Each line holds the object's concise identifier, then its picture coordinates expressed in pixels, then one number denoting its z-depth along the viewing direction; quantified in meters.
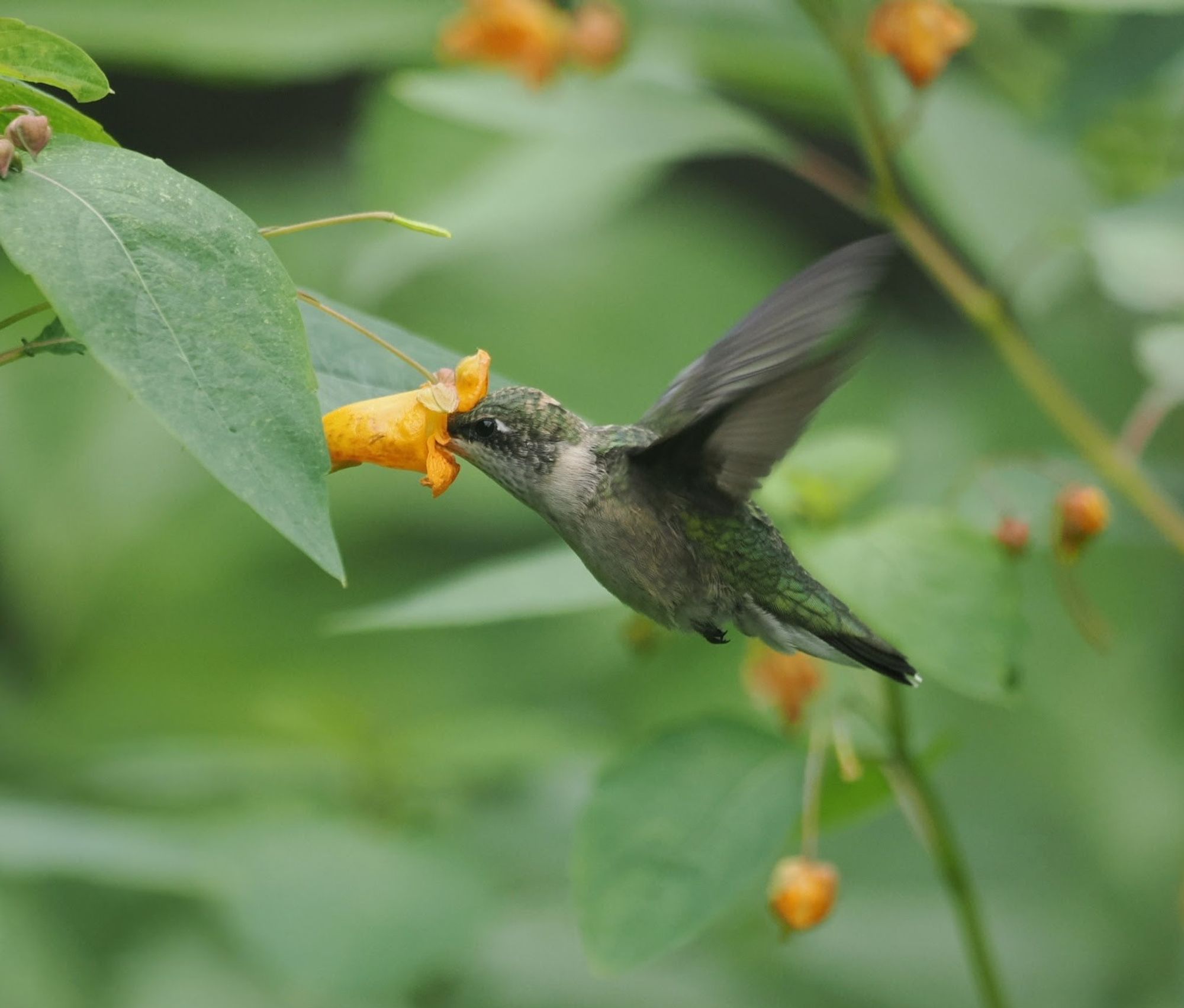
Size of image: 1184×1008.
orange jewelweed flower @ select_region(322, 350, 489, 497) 3.00
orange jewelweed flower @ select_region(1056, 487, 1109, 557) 4.45
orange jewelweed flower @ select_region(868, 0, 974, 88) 4.98
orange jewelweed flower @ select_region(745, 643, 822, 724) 5.37
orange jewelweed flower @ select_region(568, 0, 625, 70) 6.46
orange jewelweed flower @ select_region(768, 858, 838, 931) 4.21
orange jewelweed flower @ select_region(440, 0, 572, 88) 6.30
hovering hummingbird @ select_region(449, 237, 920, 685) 2.98
